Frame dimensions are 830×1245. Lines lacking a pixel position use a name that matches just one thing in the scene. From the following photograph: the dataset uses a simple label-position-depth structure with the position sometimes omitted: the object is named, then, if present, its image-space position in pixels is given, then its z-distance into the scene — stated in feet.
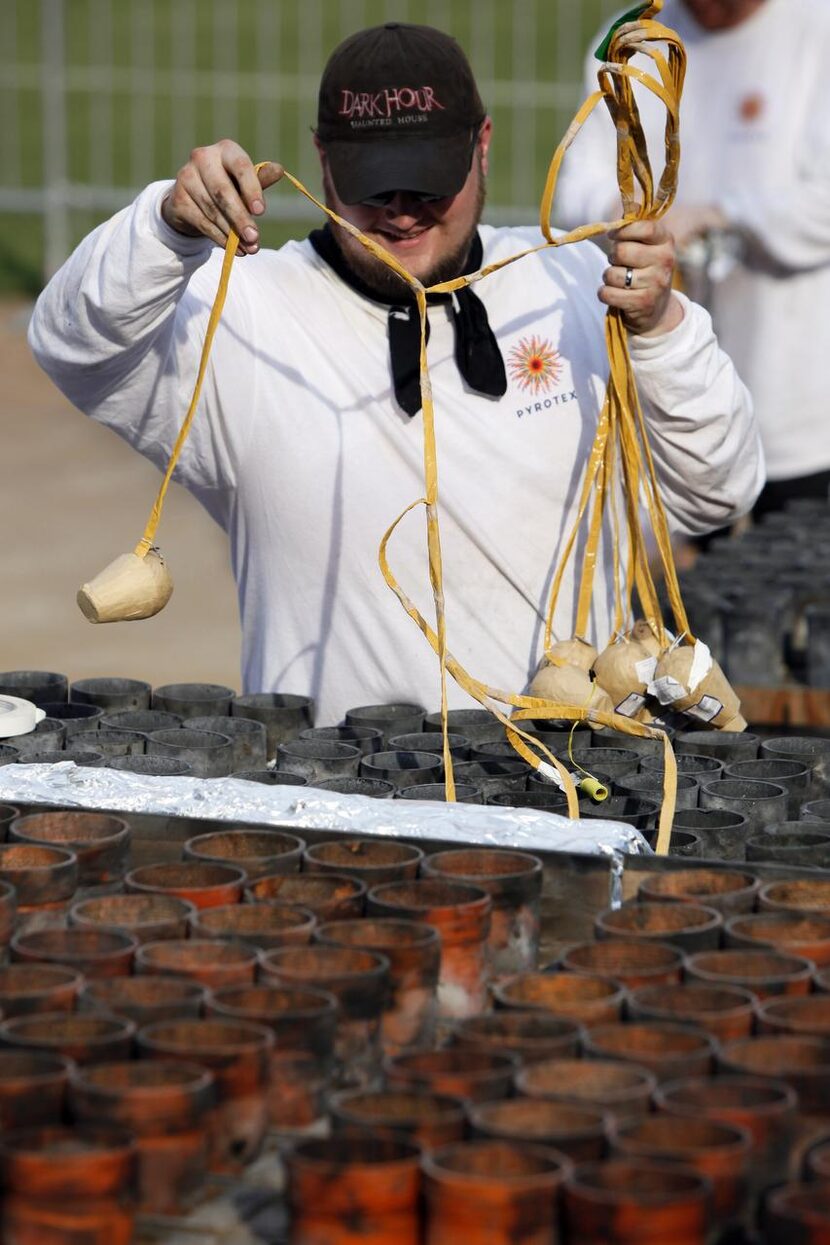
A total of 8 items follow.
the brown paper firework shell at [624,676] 19.42
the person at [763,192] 40.11
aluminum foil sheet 15.15
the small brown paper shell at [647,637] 19.75
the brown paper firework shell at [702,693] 19.22
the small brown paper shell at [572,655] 19.88
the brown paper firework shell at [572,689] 19.39
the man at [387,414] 22.66
